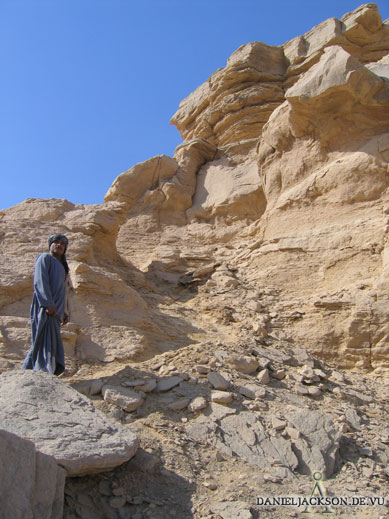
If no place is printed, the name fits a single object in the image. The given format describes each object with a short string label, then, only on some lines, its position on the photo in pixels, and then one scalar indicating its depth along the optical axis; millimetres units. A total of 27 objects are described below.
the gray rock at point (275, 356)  5172
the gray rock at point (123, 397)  3666
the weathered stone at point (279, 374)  4754
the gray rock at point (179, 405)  3791
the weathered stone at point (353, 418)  4160
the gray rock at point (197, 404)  3799
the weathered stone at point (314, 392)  4523
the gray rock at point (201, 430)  3486
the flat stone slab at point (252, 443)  3406
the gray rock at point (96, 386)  3867
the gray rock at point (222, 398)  3947
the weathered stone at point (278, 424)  3760
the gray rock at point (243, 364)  4652
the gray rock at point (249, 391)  4168
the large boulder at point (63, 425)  2531
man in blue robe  3865
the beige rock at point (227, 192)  9719
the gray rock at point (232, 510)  2643
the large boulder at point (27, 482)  2012
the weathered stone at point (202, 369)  4375
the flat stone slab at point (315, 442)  3458
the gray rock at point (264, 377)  4547
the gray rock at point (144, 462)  2949
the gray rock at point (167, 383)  4008
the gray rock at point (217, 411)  3775
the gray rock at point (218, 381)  4145
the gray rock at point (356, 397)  4637
